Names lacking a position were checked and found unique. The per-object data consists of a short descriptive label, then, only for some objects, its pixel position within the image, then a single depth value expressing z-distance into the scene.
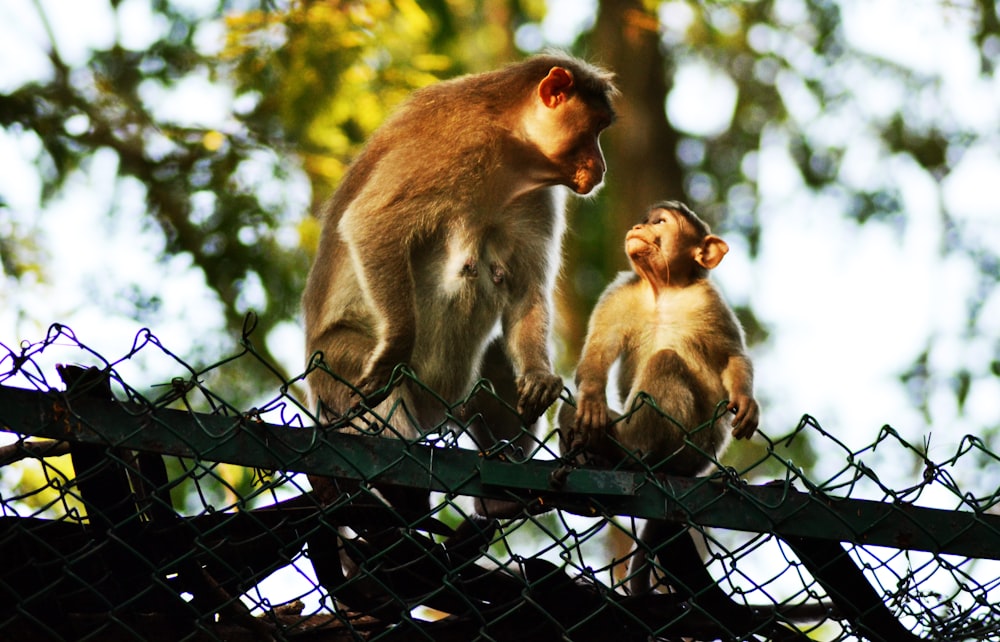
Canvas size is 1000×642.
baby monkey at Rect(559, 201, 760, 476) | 9.24
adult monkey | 10.95
